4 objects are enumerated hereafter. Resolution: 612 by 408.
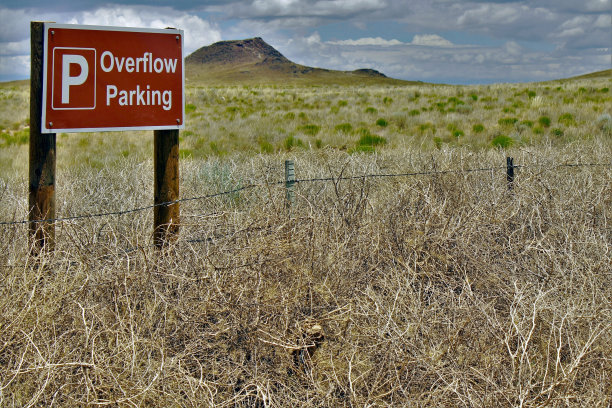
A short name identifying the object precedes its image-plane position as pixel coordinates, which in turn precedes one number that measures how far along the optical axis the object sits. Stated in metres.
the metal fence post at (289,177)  5.86
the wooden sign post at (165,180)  4.80
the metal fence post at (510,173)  7.12
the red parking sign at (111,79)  4.18
